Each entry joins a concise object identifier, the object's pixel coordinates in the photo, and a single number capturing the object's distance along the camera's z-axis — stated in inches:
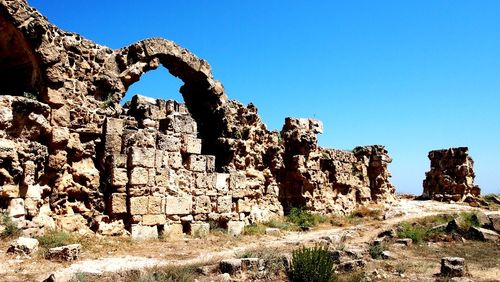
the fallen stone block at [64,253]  274.7
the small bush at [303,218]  528.0
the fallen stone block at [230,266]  262.8
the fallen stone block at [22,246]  271.1
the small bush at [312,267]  256.1
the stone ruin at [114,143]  342.0
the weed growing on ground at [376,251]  330.3
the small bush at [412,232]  411.6
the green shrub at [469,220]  446.1
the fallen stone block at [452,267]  267.1
